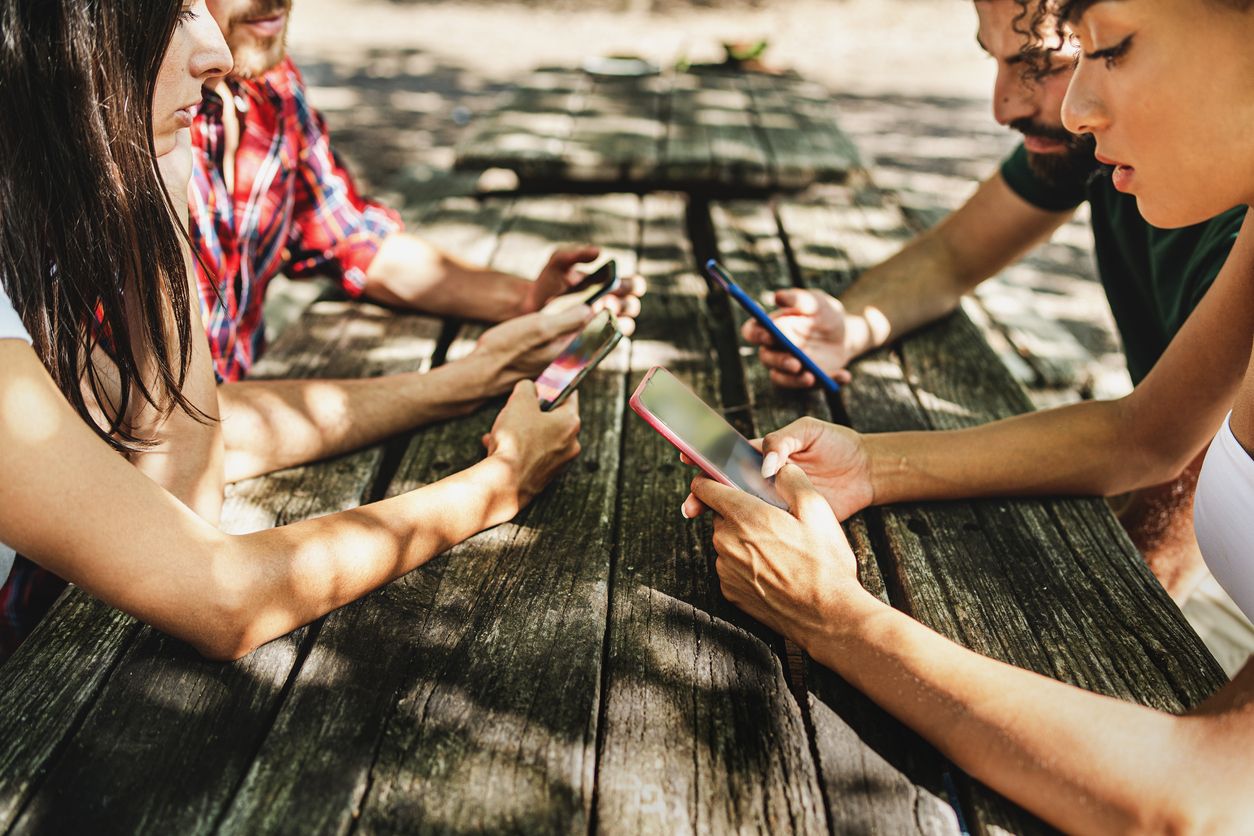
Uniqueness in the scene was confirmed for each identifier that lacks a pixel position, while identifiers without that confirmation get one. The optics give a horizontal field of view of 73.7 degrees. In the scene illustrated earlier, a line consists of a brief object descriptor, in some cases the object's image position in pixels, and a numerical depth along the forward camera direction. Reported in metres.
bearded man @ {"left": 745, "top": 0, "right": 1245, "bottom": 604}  1.94
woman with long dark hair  1.06
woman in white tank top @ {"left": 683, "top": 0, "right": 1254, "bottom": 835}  1.01
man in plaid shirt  1.76
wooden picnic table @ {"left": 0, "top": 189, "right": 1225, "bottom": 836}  1.05
